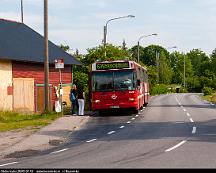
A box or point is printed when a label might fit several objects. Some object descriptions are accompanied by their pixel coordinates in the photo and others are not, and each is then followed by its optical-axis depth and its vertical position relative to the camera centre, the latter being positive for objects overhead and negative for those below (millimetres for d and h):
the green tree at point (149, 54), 160250 +10949
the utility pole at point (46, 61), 27844 +1589
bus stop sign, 26500 +1398
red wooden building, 31672 +1474
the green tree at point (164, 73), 130375 +4192
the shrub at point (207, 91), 82500 -487
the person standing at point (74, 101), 29688 -675
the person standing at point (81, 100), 28781 -630
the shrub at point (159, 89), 89975 -102
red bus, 28750 +236
